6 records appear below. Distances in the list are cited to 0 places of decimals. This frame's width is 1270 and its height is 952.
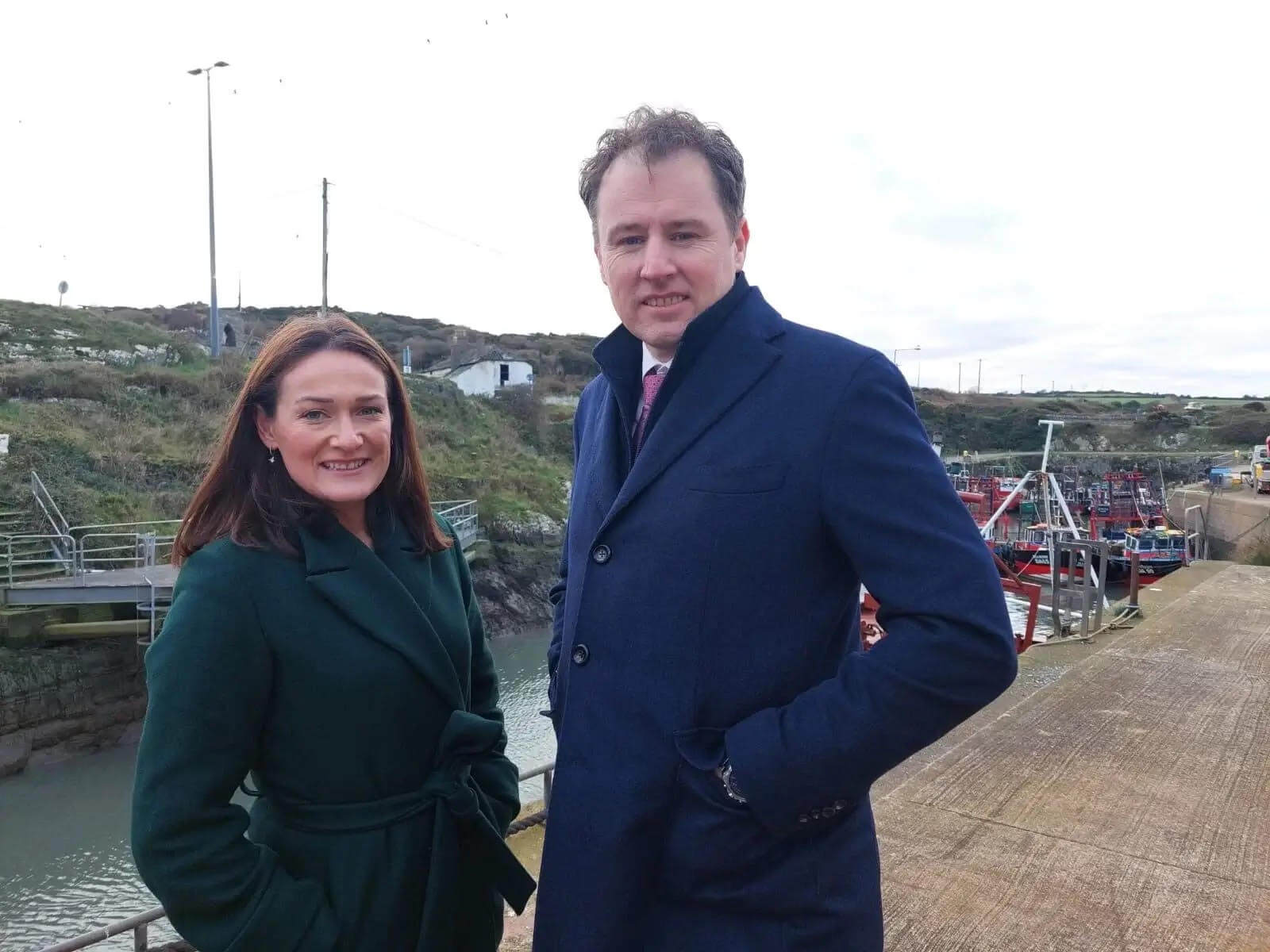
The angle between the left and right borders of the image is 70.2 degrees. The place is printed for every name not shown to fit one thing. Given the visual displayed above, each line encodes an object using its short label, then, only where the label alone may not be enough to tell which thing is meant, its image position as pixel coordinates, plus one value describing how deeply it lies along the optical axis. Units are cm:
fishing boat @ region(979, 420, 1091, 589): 1744
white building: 3650
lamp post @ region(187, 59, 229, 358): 2100
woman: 129
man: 116
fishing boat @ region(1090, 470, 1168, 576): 2581
